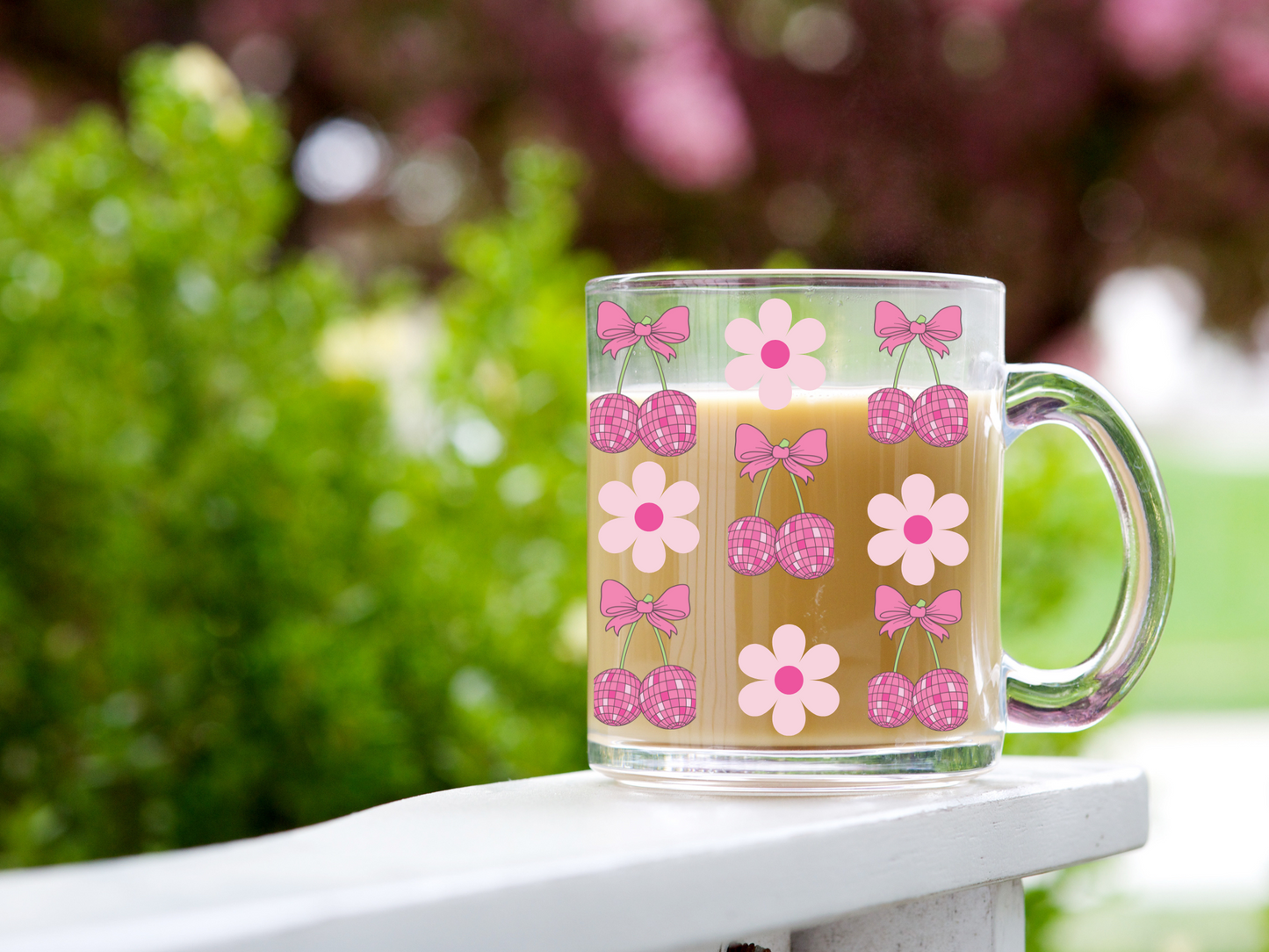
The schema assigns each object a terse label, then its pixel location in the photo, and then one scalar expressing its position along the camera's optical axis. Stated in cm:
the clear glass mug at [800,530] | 73
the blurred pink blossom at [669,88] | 428
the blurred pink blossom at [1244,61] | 439
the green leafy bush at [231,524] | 174
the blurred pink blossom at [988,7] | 424
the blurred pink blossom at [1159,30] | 426
